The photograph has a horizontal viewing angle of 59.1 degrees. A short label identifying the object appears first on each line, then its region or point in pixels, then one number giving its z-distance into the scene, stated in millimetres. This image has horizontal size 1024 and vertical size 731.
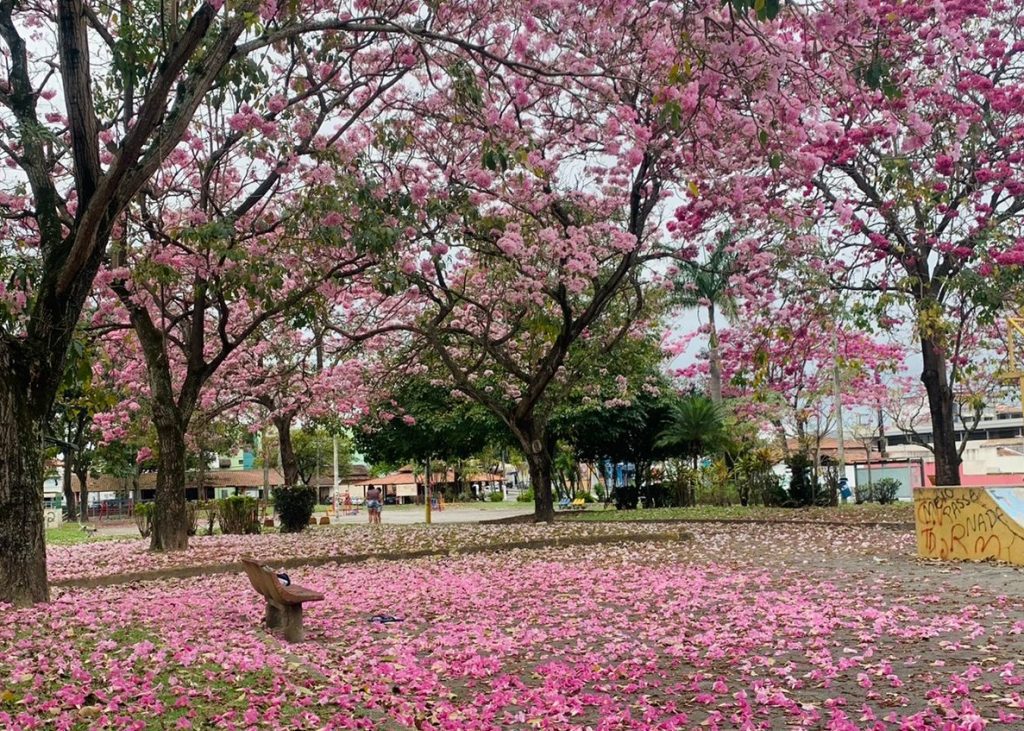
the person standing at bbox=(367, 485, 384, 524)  28716
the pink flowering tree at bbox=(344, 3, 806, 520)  7418
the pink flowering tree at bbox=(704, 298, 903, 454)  14100
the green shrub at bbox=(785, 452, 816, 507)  22609
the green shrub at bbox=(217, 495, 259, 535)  20812
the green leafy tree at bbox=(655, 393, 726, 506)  28297
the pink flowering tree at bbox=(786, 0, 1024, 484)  13328
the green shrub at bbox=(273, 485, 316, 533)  21516
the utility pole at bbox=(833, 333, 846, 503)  26989
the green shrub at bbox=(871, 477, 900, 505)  25609
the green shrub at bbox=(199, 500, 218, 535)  21203
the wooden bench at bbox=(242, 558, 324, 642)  6941
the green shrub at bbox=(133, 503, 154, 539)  21183
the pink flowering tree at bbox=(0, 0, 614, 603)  7270
